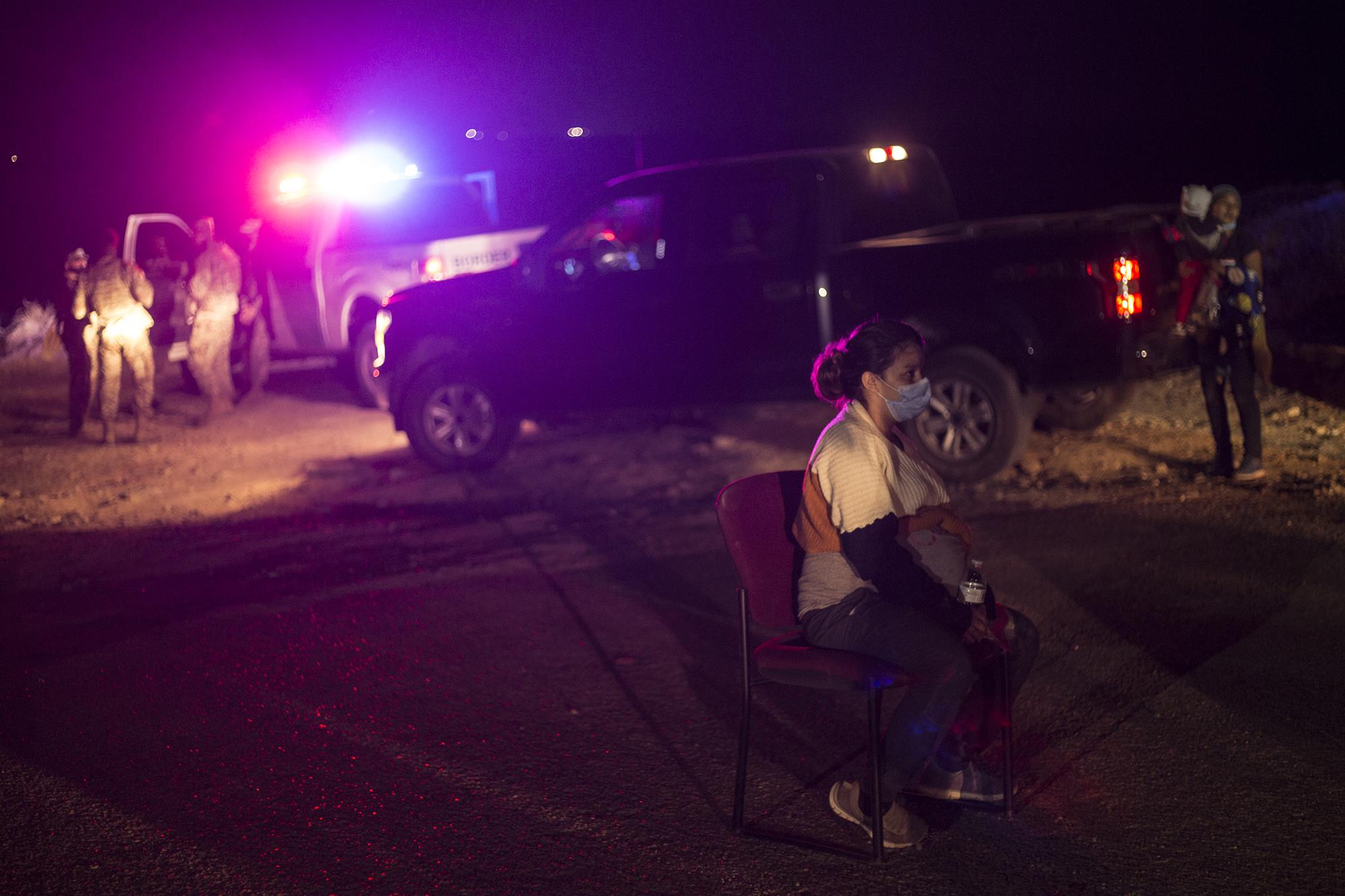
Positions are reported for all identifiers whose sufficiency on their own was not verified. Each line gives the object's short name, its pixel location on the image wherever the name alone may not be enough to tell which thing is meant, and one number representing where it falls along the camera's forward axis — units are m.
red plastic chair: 3.66
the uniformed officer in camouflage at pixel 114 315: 12.63
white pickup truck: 13.10
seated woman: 3.64
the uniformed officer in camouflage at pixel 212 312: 13.36
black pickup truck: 8.01
